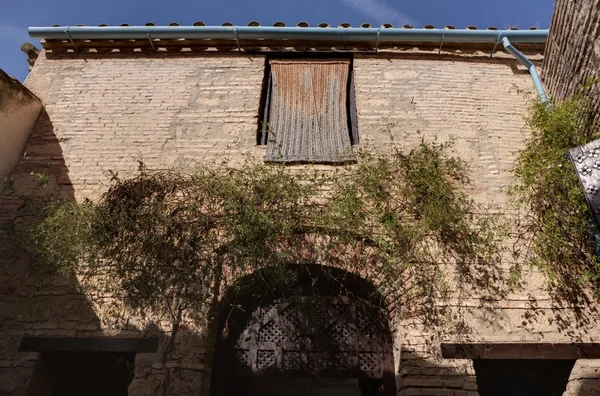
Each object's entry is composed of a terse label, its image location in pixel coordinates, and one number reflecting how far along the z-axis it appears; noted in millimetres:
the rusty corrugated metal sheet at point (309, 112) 5090
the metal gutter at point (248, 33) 5961
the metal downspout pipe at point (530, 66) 5391
